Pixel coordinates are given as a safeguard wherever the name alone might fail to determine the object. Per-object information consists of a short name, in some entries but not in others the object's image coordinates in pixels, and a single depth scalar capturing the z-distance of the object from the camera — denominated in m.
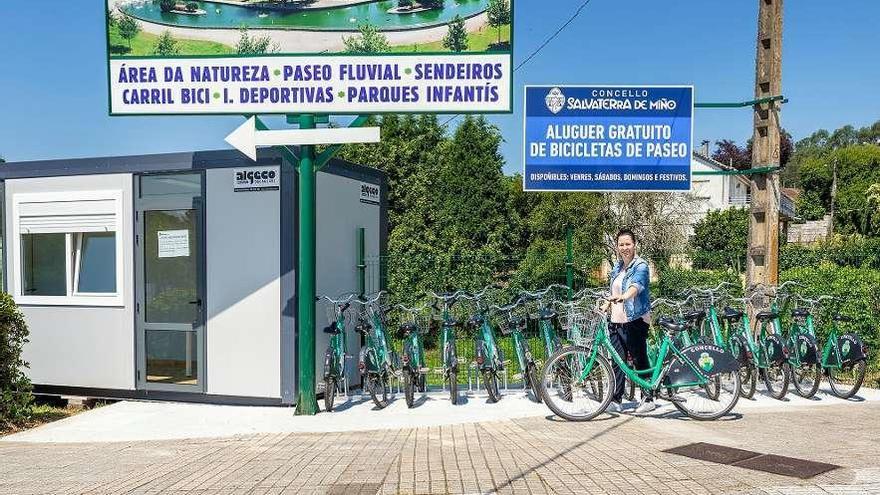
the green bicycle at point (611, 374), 7.46
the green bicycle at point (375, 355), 8.62
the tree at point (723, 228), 38.97
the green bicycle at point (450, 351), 8.62
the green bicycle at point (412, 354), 8.53
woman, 7.80
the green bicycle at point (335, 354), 8.38
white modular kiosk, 8.76
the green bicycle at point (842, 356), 8.59
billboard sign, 8.62
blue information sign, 10.08
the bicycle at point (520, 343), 8.55
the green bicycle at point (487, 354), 8.67
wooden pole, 9.80
